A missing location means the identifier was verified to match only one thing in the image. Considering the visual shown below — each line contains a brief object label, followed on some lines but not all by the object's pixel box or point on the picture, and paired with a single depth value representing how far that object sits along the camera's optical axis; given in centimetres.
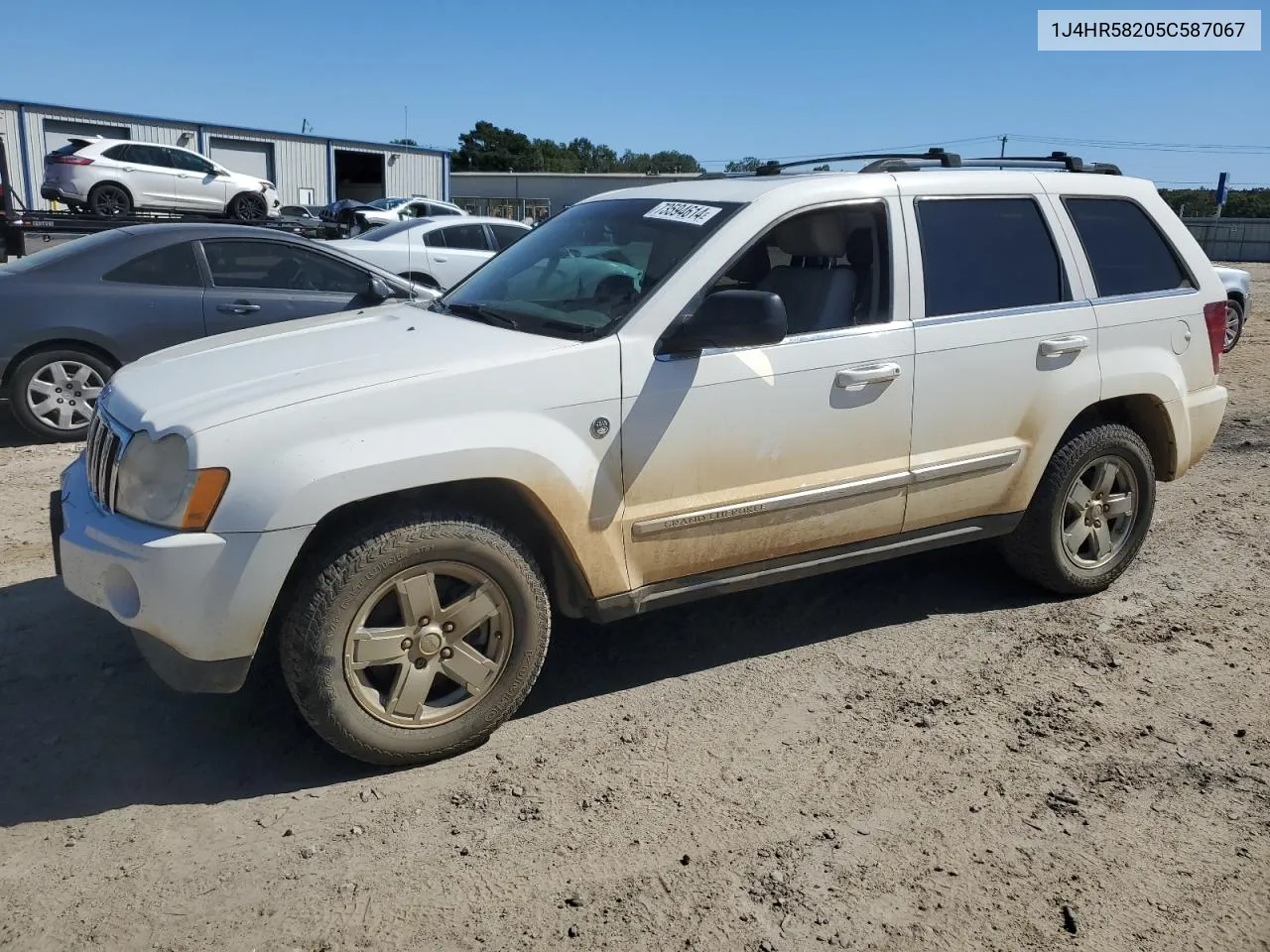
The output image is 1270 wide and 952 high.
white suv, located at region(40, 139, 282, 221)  1878
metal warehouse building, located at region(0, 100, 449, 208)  3148
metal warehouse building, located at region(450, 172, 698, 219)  4453
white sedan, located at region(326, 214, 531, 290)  1322
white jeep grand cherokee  311
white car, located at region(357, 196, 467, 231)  2183
